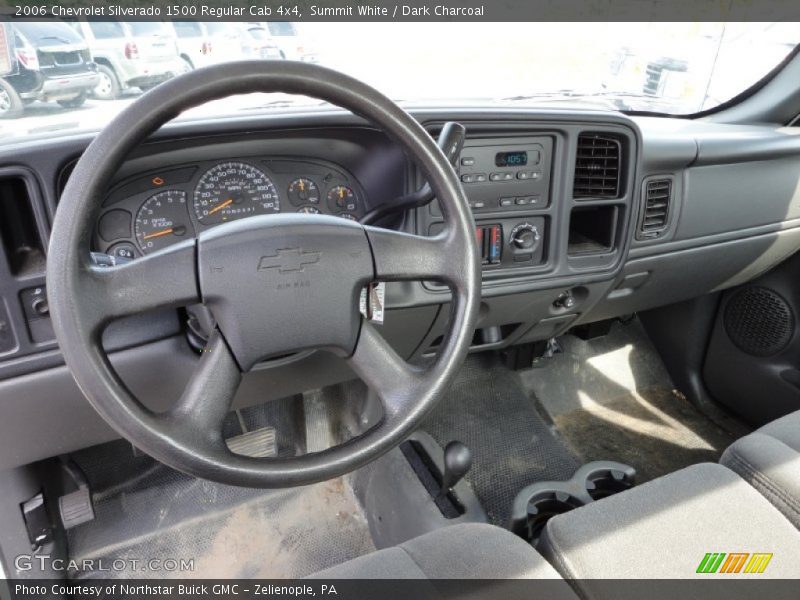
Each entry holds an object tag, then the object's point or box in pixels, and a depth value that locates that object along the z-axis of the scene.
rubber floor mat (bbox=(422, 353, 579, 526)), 1.96
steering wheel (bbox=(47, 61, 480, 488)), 0.76
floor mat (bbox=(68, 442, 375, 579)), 1.73
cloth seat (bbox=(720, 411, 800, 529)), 1.13
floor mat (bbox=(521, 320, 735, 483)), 2.18
